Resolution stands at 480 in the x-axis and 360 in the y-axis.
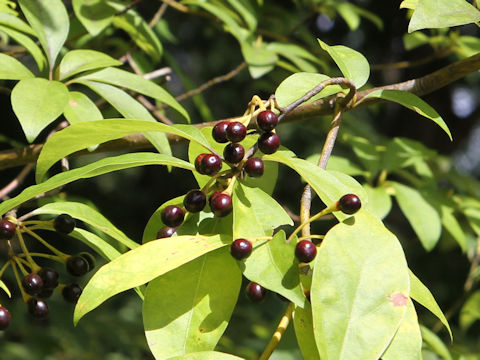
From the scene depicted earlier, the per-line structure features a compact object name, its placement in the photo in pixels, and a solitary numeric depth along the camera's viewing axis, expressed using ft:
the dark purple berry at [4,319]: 2.04
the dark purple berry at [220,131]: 1.95
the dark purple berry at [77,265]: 2.15
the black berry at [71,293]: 2.16
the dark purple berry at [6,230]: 2.01
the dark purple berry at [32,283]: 2.06
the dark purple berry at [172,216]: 1.95
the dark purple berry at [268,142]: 1.93
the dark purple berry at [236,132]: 1.91
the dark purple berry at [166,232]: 1.98
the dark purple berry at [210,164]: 1.91
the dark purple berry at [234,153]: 1.92
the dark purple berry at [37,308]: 2.14
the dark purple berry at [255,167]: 1.90
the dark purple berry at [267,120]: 1.91
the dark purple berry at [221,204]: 1.90
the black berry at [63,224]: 2.09
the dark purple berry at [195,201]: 1.92
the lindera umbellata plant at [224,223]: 1.83
